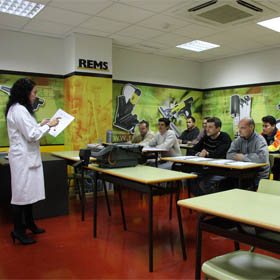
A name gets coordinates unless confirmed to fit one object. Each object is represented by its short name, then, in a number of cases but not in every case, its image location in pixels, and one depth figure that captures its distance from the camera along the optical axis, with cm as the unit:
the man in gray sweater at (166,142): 514
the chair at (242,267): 156
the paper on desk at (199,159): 404
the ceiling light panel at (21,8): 441
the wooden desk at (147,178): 259
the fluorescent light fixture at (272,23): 509
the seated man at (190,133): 709
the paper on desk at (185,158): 420
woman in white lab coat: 298
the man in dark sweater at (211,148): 425
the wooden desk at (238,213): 156
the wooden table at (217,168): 349
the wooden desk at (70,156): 403
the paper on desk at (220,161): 370
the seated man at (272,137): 493
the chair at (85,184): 474
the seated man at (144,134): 602
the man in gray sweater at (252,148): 371
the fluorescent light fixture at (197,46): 653
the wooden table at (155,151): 511
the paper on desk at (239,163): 351
